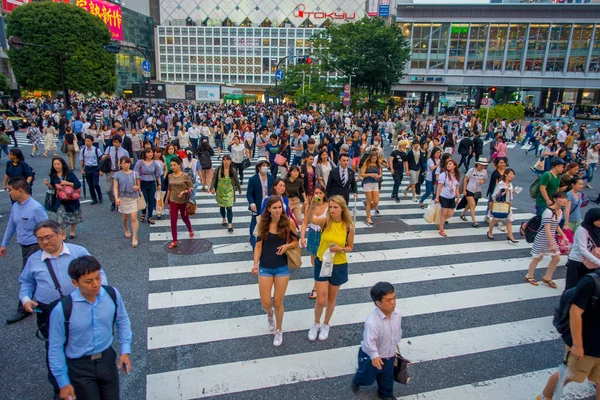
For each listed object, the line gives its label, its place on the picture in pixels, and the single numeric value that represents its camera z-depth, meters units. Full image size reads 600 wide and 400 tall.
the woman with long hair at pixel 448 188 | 8.53
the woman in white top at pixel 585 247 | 4.25
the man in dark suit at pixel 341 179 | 8.11
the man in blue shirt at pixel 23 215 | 4.60
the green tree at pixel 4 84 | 44.03
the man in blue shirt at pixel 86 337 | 2.73
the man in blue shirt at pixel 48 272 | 3.26
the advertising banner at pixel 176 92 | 59.94
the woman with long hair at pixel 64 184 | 7.37
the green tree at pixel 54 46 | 35.03
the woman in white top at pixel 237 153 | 12.73
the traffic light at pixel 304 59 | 28.84
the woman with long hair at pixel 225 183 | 8.33
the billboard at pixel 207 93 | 60.41
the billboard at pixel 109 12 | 57.03
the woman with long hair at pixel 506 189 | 8.16
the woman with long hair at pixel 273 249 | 4.46
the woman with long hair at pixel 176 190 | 7.47
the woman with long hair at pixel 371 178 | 9.30
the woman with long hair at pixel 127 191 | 7.55
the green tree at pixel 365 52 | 34.50
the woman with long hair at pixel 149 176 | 8.58
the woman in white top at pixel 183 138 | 15.38
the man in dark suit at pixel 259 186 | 7.02
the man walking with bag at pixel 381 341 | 3.44
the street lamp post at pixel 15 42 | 22.38
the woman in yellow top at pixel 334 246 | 4.47
